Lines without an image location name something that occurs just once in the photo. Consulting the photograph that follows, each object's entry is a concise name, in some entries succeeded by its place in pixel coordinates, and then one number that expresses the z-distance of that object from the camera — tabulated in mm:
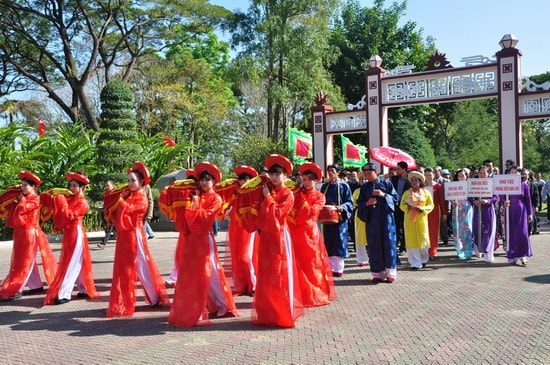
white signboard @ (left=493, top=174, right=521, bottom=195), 9039
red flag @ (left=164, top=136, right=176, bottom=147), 19656
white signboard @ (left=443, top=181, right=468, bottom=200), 9766
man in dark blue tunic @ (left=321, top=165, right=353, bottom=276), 8258
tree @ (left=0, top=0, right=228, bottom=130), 26172
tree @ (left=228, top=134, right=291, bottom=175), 24266
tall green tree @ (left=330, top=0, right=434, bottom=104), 29422
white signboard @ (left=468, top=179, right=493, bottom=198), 9422
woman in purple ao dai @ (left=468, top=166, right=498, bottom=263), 9516
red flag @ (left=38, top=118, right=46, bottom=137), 19700
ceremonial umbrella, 12115
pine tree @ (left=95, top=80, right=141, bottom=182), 16781
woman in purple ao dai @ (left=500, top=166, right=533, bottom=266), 9016
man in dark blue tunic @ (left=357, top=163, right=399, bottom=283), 7844
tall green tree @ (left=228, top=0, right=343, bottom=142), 23438
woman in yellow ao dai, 8938
